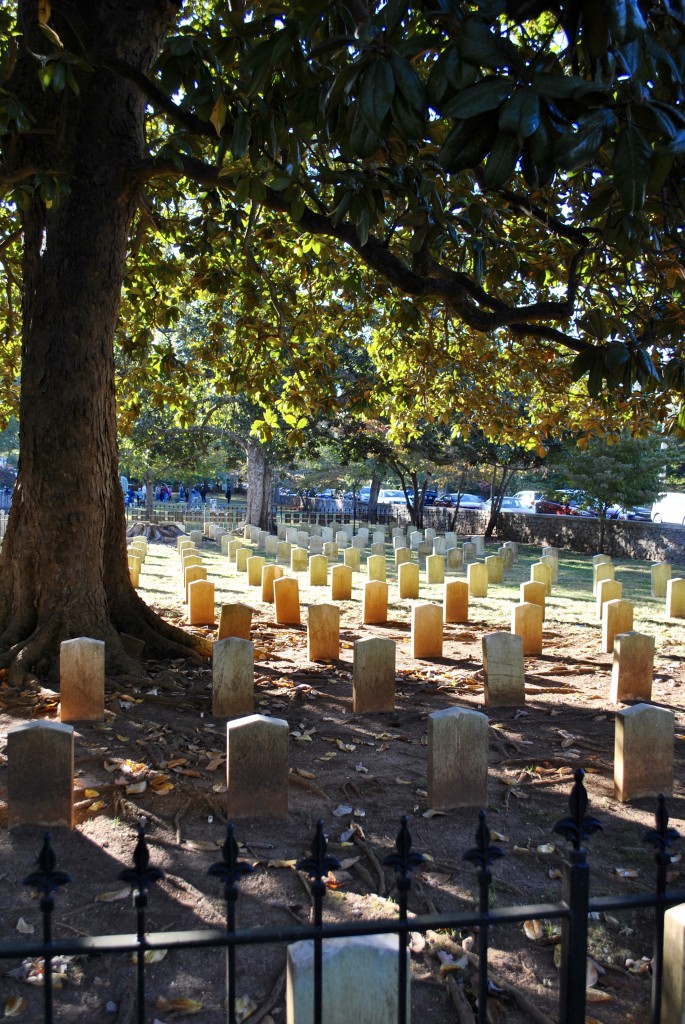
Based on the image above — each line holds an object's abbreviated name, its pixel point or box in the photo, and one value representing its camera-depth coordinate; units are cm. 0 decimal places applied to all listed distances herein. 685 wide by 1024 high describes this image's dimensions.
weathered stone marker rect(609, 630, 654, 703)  721
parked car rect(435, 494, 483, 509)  4678
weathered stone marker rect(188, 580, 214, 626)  1091
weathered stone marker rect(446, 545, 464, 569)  1783
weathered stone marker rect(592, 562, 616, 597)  1466
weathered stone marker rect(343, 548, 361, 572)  1664
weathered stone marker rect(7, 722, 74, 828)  423
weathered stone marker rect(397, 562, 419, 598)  1373
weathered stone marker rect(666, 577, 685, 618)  1227
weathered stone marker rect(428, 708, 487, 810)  479
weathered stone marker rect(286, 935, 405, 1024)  206
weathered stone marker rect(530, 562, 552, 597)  1438
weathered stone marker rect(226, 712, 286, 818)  455
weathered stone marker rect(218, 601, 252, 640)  878
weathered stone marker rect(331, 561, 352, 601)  1306
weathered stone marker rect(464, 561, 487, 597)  1412
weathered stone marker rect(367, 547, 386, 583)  1433
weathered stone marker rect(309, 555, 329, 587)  1508
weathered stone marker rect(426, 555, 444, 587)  1569
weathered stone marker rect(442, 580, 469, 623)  1150
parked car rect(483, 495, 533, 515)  4922
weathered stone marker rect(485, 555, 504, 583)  1641
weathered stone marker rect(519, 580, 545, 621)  1166
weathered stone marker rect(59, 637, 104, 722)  604
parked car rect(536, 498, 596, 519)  4250
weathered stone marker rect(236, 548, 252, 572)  1720
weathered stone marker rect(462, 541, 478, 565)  2045
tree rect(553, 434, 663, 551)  2334
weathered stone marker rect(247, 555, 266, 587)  1528
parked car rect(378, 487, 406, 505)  5689
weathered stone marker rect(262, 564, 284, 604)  1317
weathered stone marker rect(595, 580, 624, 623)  1178
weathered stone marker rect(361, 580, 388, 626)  1130
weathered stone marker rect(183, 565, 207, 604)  1288
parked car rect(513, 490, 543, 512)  5436
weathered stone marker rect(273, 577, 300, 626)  1113
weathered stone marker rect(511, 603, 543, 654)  943
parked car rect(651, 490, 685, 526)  4384
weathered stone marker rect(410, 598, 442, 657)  909
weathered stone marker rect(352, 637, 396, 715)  673
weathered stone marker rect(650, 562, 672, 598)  1480
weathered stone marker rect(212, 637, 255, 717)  639
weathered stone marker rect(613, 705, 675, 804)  507
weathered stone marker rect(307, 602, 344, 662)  873
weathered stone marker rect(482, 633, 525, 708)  707
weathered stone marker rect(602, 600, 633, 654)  951
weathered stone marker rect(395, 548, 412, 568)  1574
